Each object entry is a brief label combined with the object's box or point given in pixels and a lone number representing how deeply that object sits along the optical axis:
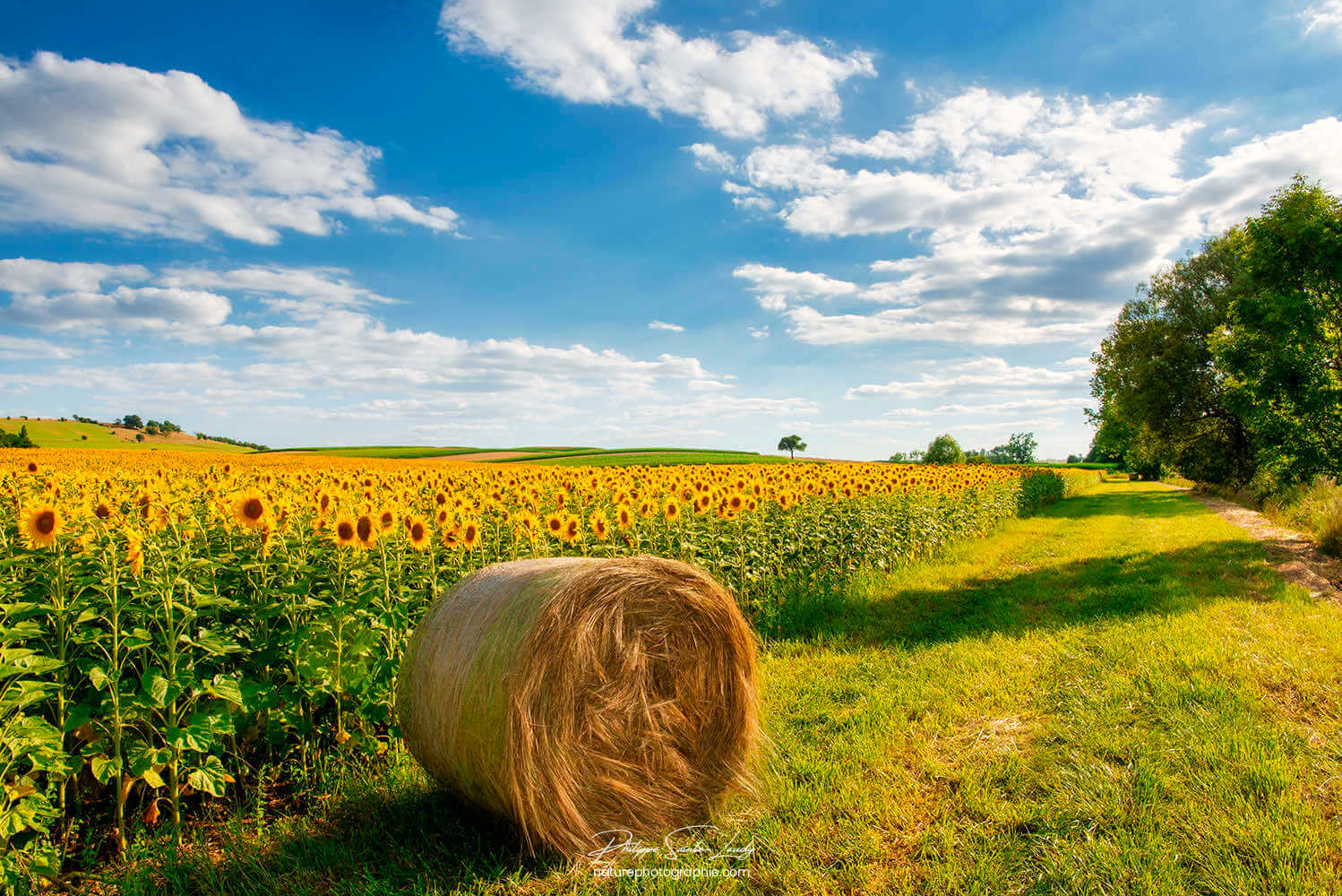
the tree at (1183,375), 33.56
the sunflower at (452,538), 5.72
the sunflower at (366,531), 4.73
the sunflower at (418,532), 5.28
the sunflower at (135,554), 3.94
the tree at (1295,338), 12.89
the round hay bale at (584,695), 3.56
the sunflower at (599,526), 6.81
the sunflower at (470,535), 5.73
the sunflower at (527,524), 6.40
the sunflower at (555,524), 6.65
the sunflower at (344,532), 4.65
